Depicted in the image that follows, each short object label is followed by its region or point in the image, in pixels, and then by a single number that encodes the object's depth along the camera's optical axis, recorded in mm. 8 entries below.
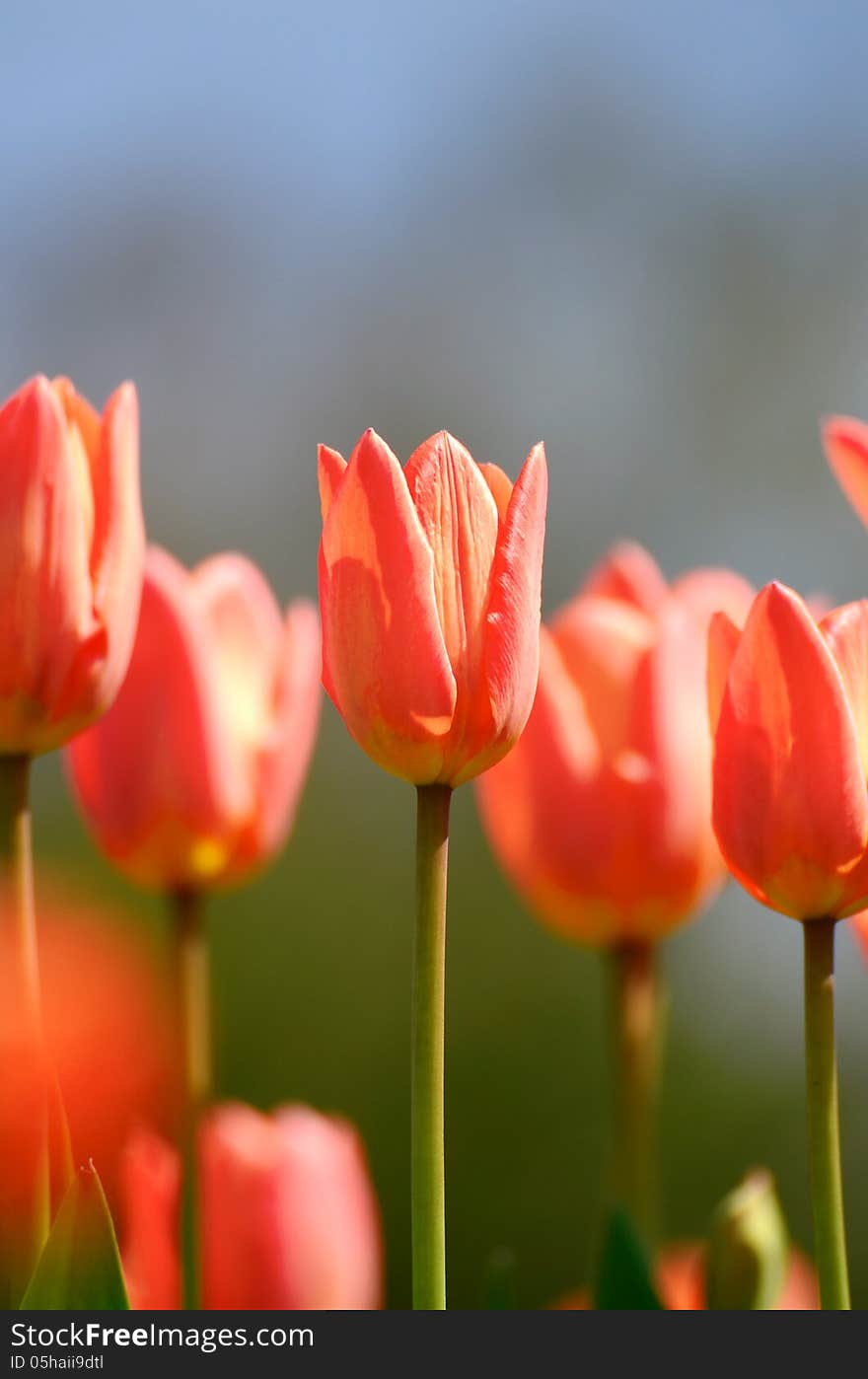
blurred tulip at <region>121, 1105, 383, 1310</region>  1437
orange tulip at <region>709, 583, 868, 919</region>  1303
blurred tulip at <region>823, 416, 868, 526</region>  1338
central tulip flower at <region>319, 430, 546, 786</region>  1309
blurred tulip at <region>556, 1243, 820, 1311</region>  1467
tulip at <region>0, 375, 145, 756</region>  1333
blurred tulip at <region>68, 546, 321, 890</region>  1477
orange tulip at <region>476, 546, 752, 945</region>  1489
